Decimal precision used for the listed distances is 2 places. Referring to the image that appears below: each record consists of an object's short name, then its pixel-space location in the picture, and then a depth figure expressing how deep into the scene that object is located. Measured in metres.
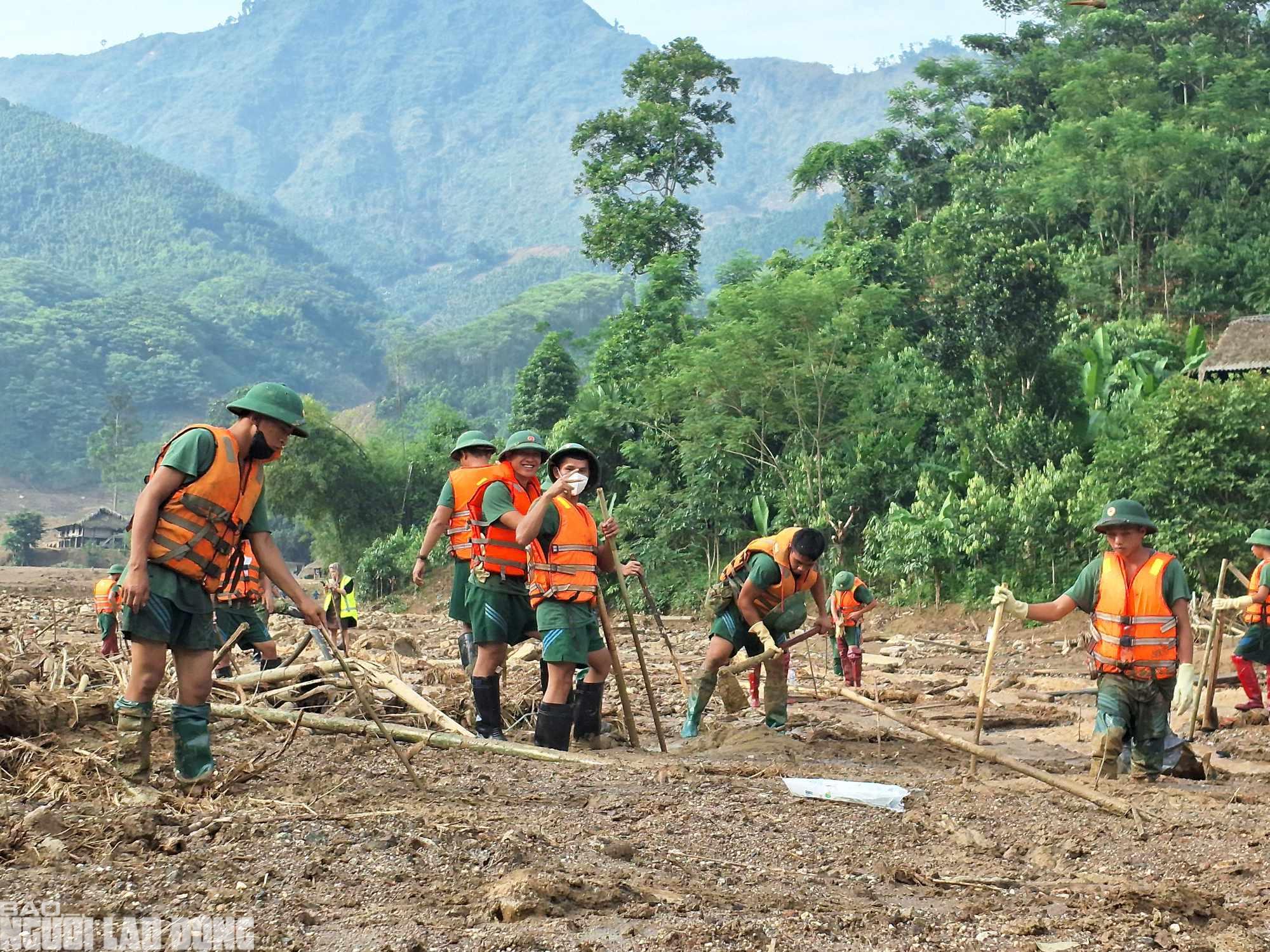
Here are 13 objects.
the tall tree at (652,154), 38.56
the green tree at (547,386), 37.72
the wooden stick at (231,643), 7.03
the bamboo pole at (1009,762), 6.75
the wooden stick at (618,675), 8.27
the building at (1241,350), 25.25
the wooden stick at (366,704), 6.41
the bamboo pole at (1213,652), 9.82
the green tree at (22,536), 58.09
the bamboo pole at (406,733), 7.81
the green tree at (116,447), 72.50
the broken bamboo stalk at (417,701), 8.59
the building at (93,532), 60.41
